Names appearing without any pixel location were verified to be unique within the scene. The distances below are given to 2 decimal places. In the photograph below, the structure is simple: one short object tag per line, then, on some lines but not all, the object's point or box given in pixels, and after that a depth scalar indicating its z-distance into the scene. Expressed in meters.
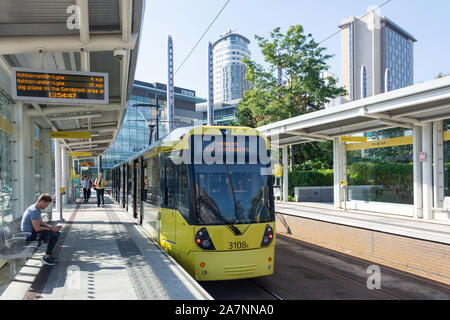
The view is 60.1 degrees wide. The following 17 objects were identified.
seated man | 7.07
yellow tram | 6.44
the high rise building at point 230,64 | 173.62
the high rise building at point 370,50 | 102.31
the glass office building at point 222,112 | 92.56
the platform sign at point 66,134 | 15.48
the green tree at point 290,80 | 25.88
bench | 6.37
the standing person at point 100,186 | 21.69
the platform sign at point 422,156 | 12.45
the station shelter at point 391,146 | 11.64
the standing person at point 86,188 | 24.20
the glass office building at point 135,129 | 69.19
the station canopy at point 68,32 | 6.86
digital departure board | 7.43
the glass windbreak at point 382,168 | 13.55
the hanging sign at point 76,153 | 25.53
